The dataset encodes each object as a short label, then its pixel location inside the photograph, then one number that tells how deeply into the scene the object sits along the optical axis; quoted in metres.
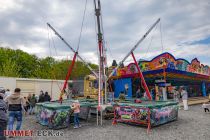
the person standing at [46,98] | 14.37
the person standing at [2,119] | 4.84
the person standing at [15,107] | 7.08
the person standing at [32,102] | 13.47
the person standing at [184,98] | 14.03
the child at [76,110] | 8.45
